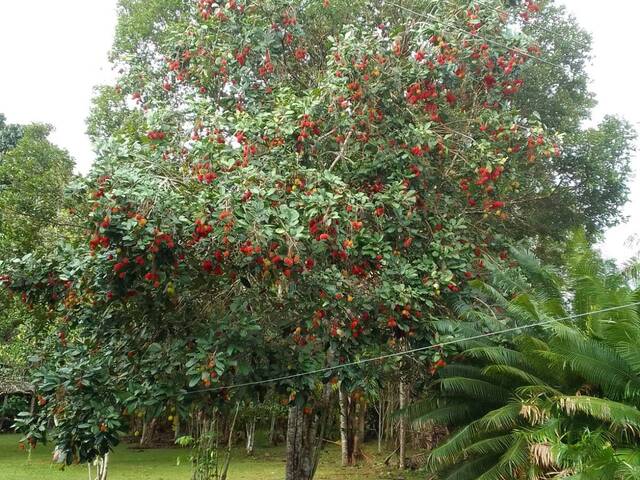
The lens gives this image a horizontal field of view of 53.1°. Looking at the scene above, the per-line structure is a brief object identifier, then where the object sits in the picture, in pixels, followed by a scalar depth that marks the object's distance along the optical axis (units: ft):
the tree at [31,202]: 27.20
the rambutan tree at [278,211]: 17.11
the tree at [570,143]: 33.09
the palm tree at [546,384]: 18.60
